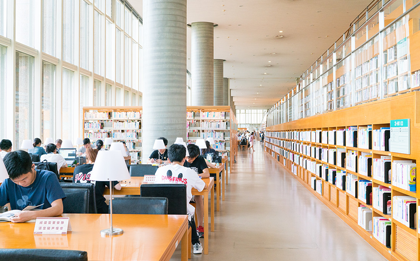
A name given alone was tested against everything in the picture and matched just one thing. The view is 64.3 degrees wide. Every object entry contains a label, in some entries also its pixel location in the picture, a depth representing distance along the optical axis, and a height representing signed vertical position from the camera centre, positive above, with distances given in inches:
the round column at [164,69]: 249.4 +48.1
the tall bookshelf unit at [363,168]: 116.3 -19.5
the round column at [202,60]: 490.9 +106.7
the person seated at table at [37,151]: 268.1 -14.9
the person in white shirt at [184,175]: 131.2 -16.9
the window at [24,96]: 300.0 +33.4
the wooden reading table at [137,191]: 138.6 -25.2
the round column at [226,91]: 906.7 +117.2
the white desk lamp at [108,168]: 78.0 -8.4
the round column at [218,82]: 660.7 +101.7
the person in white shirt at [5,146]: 210.2 -8.5
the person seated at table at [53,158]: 226.3 -17.2
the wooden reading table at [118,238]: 64.1 -22.8
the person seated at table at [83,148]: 310.7 -16.5
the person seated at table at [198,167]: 159.3 -18.9
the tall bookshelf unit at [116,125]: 415.5 +9.3
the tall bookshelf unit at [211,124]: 397.7 +9.9
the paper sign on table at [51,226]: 75.1 -21.2
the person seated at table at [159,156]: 241.0 -17.3
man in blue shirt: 89.5 -16.4
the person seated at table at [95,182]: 134.9 -20.4
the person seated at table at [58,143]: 305.9 -9.6
